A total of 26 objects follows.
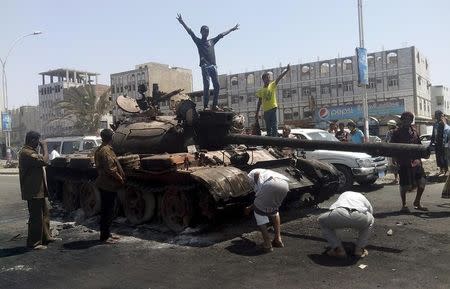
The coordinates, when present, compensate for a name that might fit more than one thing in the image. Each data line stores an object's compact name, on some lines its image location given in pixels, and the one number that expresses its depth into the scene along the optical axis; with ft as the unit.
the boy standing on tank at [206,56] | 33.96
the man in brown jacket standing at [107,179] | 26.48
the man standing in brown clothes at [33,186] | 26.09
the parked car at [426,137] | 89.56
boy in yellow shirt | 36.55
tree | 125.59
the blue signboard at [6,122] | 121.08
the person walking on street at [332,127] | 54.09
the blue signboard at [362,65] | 64.39
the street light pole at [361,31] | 67.15
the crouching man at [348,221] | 20.94
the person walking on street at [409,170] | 31.45
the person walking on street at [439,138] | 34.25
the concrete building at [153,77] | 231.30
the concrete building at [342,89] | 156.50
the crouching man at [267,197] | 22.89
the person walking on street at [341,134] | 49.20
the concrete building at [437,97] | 225.97
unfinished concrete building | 306.14
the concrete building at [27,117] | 312.29
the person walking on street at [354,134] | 46.01
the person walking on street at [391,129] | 44.87
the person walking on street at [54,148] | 57.73
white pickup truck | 42.52
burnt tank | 26.53
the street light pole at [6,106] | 106.90
